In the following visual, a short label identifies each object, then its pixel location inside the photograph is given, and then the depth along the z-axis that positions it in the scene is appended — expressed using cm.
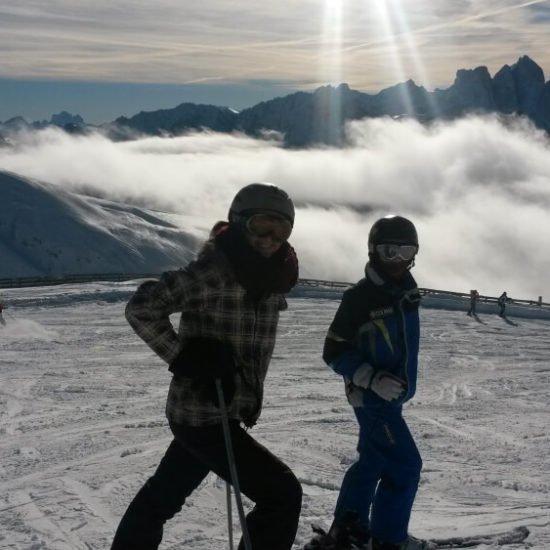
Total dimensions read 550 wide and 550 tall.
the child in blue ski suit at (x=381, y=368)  441
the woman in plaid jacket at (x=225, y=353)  350
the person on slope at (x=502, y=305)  2514
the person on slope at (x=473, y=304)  2485
